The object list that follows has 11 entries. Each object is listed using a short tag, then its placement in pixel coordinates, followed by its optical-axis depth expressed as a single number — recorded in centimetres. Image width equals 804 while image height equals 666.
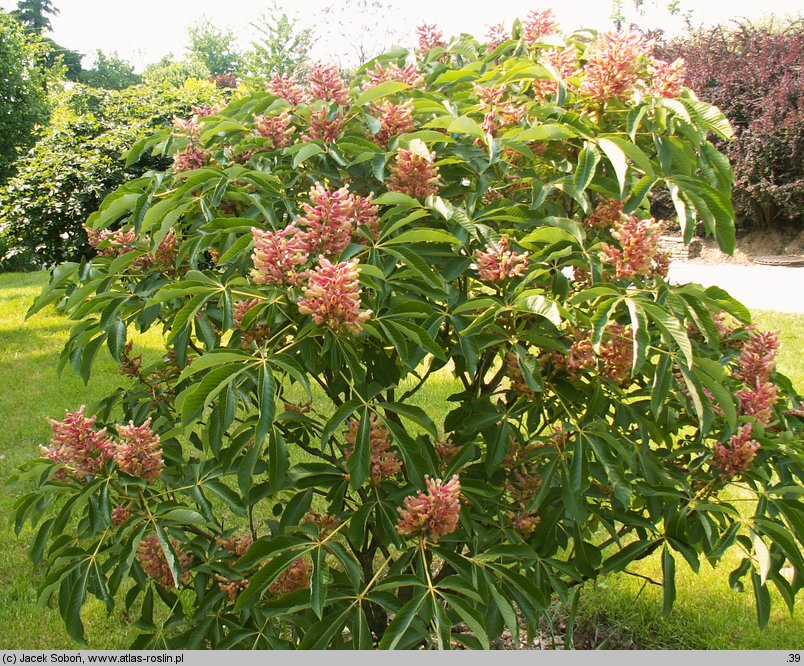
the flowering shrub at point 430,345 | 161
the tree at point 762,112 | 1145
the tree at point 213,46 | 5806
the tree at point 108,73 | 4753
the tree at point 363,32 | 2122
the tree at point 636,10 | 2248
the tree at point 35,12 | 4472
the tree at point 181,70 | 3984
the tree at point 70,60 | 4338
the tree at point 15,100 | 1495
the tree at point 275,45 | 2511
